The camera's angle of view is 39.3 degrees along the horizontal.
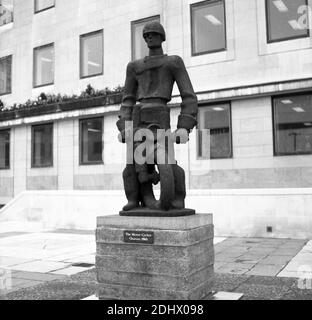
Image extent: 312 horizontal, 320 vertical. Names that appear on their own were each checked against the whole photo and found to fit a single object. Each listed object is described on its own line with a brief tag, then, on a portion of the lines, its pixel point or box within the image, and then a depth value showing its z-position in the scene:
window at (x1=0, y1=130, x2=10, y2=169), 22.35
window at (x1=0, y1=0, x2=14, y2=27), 23.33
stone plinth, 5.84
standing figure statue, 6.64
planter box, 18.12
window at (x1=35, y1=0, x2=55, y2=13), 21.48
